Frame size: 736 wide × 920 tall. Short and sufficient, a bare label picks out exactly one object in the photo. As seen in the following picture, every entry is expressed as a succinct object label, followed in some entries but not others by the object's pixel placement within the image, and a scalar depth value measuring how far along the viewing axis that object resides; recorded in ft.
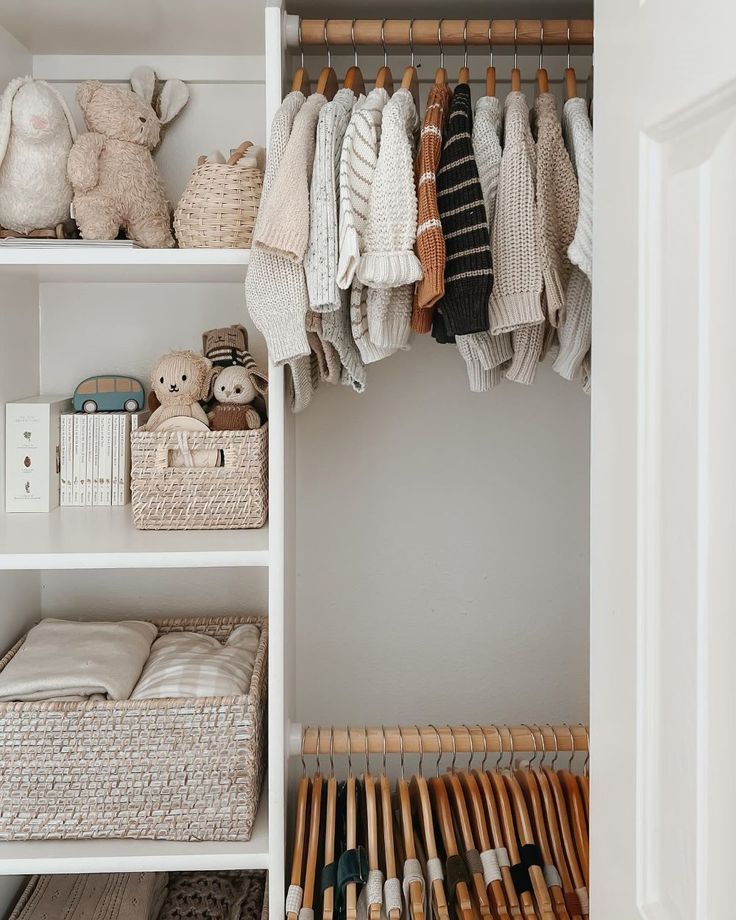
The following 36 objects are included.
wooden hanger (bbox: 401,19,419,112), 4.13
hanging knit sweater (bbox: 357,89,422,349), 3.60
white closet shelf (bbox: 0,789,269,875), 4.10
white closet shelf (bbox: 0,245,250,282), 4.09
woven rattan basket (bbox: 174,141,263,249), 4.38
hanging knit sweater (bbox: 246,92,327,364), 3.67
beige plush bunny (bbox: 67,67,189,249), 4.57
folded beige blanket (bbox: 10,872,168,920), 4.71
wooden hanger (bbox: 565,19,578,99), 4.25
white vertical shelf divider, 4.16
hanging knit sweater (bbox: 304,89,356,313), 3.67
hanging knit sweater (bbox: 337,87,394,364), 3.58
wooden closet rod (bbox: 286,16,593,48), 4.32
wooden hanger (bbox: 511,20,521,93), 4.20
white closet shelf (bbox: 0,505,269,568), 4.09
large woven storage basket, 4.20
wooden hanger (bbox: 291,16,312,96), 4.20
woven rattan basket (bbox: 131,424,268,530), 4.58
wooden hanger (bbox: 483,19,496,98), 4.21
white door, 1.89
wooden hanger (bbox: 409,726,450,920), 4.13
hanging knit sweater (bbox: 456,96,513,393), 3.93
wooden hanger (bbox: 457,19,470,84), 4.24
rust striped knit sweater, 3.59
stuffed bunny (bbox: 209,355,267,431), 4.77
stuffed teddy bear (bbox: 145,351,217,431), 4.78
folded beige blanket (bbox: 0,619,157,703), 4.32
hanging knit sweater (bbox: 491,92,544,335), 3.72
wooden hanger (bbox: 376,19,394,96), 4.25
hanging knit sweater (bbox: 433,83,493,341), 3.65
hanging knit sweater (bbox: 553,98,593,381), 3.84
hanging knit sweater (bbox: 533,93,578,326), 3.78
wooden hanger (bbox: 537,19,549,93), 4.24
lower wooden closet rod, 4.64
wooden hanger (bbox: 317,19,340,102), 4.26
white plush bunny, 4.47
